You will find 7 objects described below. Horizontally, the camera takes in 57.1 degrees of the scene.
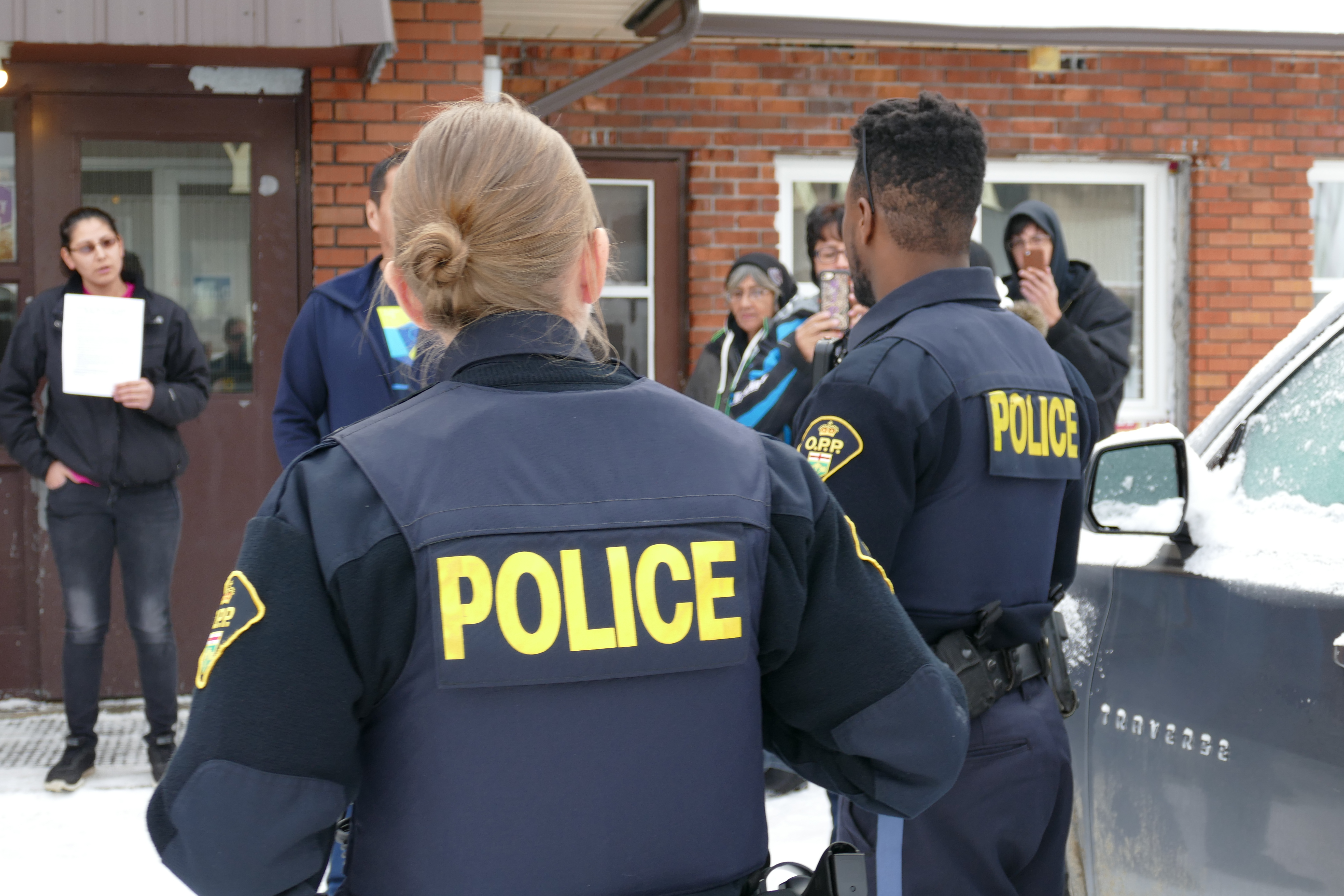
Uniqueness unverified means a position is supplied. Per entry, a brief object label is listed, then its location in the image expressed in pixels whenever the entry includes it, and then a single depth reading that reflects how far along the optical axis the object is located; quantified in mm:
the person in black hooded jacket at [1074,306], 4277
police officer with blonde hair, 1081
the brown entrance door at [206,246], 5070
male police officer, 1874
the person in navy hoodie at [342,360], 3072
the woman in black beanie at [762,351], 4023
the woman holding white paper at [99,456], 4238
